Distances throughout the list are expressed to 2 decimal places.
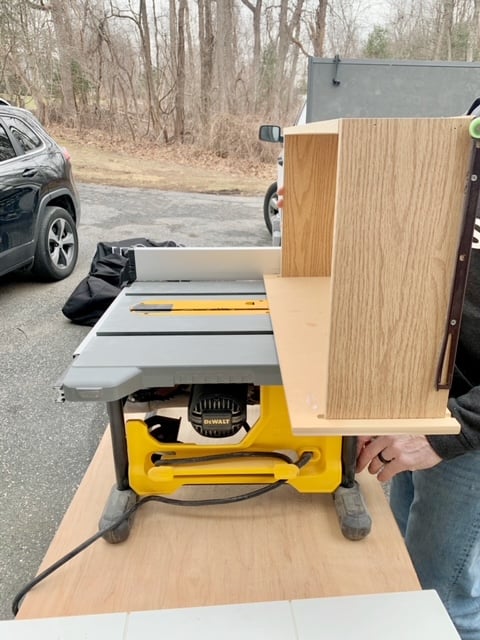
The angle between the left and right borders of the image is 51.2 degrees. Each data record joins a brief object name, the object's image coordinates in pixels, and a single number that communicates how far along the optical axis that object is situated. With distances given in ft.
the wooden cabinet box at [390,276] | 2.29
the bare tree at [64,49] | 48.21
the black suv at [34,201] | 13.88
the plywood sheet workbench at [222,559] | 3.25
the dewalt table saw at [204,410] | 3.23
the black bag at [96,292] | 12.70
